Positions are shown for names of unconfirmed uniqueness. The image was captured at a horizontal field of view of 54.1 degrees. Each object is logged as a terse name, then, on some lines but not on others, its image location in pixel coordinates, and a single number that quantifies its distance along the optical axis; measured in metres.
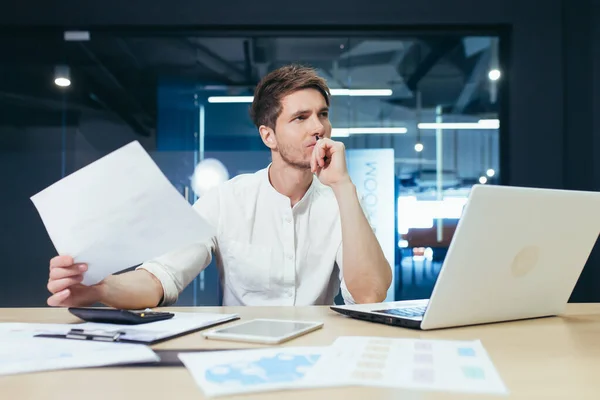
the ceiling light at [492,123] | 3.79
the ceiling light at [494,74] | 3.81
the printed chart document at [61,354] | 0.77
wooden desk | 0.65
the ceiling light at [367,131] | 3.85
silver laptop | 0.95
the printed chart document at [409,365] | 0.68
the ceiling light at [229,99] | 3.90
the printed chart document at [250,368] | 0.66
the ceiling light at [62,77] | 3.87
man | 1.66
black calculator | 1.09
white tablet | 0.93
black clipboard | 0.93
